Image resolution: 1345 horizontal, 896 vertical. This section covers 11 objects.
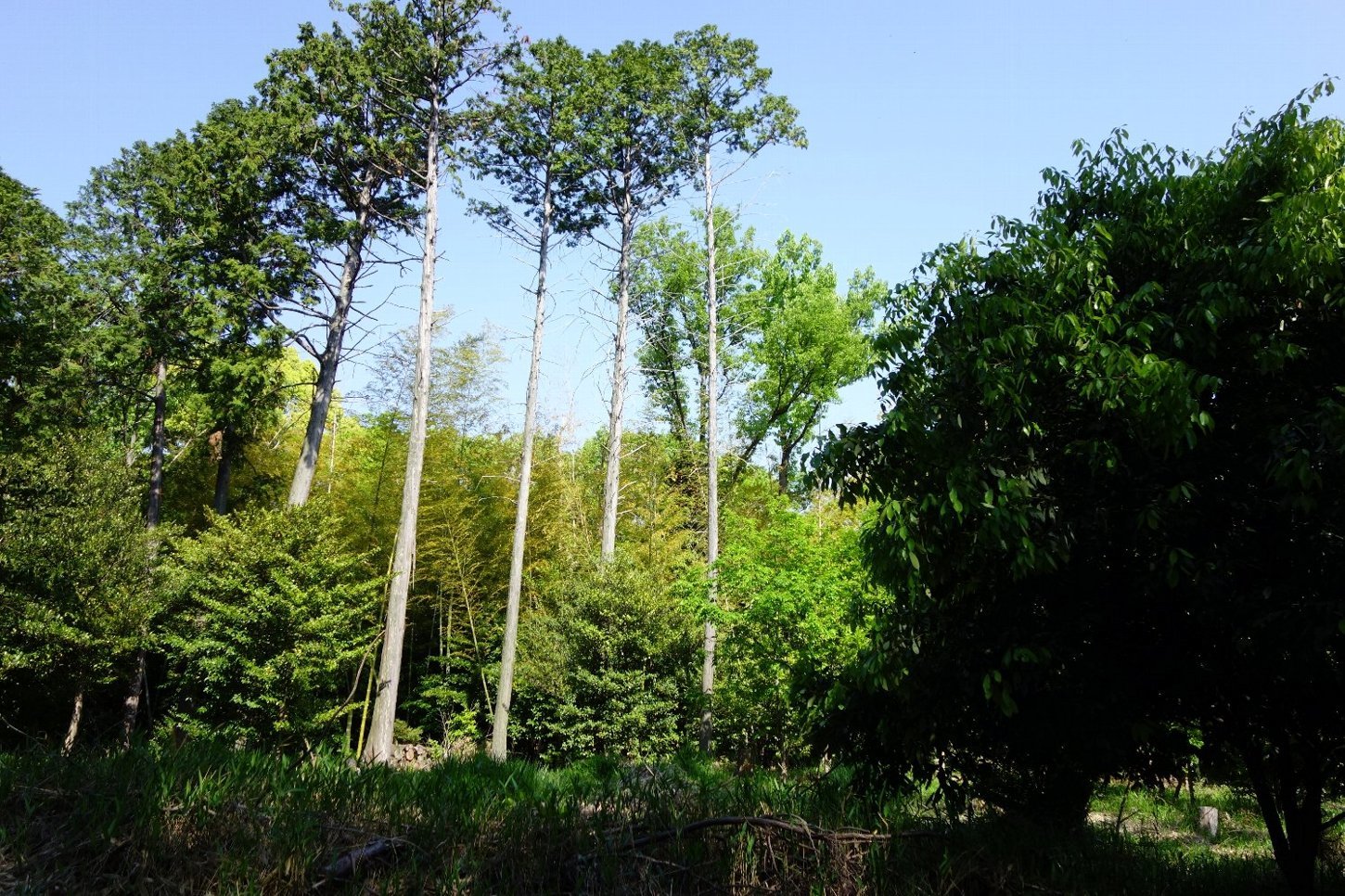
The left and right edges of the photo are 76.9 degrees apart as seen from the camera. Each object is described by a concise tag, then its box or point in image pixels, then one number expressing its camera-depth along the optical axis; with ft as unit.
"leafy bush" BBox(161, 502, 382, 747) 52.16
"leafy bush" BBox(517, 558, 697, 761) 60.34
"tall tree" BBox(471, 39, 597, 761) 62.95
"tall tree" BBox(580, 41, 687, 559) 65.05
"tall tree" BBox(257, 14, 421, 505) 60.70
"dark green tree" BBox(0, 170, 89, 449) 59.88
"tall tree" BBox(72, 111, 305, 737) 61.36
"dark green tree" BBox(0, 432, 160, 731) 51.57
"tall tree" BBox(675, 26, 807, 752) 62.34
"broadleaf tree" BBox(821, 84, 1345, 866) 14.49
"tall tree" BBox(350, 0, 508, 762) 56.03
